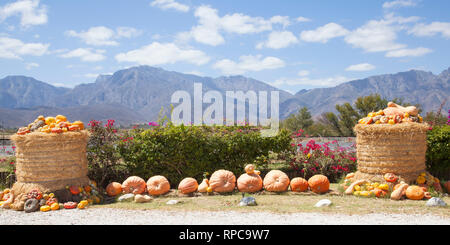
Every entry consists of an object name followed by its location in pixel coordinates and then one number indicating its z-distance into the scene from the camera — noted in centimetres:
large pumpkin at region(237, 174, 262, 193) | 770
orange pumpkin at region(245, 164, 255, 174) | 780
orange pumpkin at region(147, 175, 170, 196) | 776
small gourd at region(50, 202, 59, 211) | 659
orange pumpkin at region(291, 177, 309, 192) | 781
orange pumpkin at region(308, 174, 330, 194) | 764
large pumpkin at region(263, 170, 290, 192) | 771
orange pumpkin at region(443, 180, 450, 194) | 802
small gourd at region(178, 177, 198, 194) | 775
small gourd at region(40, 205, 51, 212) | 656
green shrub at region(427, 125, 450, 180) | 848
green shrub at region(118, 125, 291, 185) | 835
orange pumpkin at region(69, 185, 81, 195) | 707
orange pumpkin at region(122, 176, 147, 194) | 779
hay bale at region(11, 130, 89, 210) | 695
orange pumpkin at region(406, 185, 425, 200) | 692
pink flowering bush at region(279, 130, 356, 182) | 905
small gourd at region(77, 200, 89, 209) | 668
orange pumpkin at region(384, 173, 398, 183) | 739
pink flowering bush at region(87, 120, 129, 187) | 845
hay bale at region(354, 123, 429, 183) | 739
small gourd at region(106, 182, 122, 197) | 784
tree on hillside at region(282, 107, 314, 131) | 3600
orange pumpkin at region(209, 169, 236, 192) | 772
